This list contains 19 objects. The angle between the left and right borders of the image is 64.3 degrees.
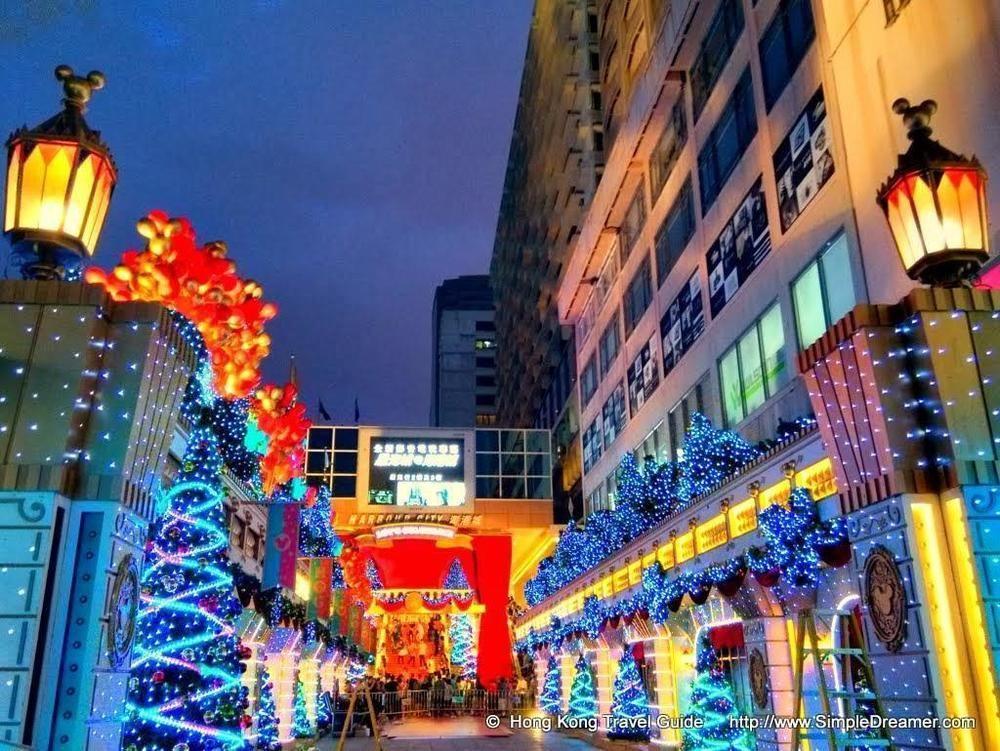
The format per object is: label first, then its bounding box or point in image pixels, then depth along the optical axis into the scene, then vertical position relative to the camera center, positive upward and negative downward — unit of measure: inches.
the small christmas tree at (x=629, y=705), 762.2 -58.5
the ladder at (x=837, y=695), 235.1 -16.3
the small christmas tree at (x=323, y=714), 1042.5 -87.5
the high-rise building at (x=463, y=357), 4515.3 +1581.6
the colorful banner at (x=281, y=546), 655.8 +78.9
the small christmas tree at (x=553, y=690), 1173.1 -67.7
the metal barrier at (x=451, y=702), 1371.8 -99.8
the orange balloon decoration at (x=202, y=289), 617.9 +275.0
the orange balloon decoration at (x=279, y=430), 912.9 +241.1
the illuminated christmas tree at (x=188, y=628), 396.8 +9.0
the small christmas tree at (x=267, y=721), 718.5 -65.7
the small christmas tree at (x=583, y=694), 949.8 -59.7
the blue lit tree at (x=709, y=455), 603.8 +136.3
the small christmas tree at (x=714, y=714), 519.8 -46.6
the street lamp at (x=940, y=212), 245.3 +125.3
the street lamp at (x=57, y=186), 229.3 +128.1
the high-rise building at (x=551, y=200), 1694.1 +1049.1
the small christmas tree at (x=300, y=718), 914.7 -80.5
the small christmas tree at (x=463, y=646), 1718.8 -5.9
